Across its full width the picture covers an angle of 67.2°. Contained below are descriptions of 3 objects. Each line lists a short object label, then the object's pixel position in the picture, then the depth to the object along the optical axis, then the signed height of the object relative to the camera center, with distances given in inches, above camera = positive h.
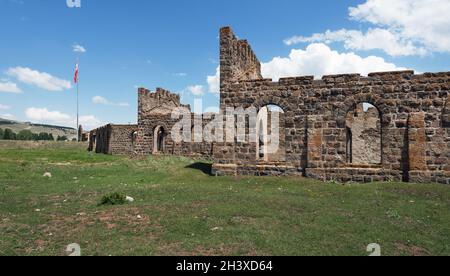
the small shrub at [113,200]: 393.1 -67.9
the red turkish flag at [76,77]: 1640.7 +312.8
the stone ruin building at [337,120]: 555.5 +38.4
